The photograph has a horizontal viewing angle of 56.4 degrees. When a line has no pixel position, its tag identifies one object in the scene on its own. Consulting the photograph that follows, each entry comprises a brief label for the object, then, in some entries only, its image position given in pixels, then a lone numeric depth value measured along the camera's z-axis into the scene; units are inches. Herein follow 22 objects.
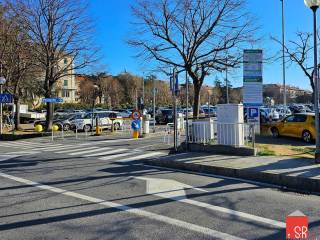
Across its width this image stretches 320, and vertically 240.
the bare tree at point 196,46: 605.9
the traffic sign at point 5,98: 817.8
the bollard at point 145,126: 764.2
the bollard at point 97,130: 802.9
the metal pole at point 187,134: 433.7
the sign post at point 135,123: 711.2
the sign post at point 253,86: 387.6
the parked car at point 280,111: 1336.1
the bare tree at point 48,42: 866.0
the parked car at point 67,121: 952.6
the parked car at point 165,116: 1215.4
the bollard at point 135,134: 713.9
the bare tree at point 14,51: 912.8
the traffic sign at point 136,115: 710.5
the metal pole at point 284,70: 1092.4
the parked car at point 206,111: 1539.6
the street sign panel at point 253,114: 395.4
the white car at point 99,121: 939.4
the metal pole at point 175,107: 437.4
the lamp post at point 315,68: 318.9
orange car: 585.6
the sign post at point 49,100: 808.0
